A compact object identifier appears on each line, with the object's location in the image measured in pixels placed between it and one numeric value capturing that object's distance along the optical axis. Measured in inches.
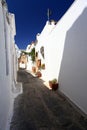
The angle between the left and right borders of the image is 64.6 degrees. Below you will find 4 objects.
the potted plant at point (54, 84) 152.7
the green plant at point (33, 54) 358.5
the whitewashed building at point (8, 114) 62.6
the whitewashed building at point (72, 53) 88.9
